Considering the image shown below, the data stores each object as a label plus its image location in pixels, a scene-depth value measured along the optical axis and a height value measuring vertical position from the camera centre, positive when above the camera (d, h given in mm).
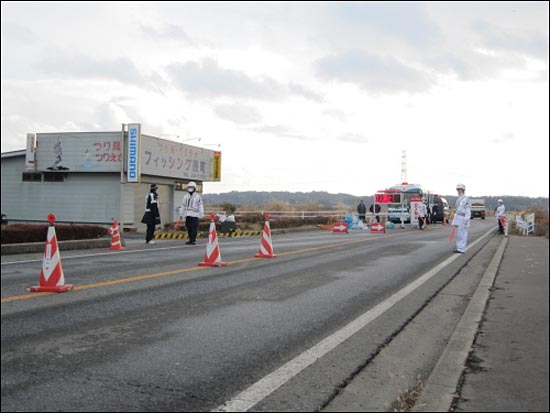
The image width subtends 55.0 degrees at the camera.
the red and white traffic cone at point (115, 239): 14195 -864
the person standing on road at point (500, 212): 25581 +160
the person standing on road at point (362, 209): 34438 +217
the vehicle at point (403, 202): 35812 +789
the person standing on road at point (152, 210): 15820 -63
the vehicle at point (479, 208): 66312 +881
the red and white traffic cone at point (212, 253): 10526 -876
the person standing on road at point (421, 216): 32750 -149
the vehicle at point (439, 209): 44909 +435
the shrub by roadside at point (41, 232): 12347 -681
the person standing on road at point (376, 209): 36681 +259
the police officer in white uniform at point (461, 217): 14039 -64
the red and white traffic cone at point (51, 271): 7133 -897
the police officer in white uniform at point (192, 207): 15094 +54
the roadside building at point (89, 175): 28078 +1763
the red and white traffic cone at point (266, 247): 12453 -868
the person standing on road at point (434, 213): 44938 +81
